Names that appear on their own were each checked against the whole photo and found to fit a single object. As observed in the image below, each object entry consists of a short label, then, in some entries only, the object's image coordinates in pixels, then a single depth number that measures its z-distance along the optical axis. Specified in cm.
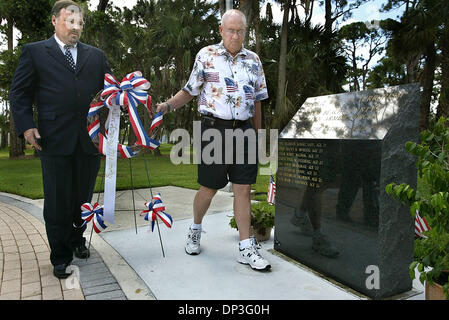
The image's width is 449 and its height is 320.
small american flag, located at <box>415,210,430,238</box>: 296
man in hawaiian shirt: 256
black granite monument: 202
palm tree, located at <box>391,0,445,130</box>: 1195
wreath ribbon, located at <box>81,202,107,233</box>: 251
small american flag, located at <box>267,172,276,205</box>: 394
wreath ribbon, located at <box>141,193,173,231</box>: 270
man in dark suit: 229
